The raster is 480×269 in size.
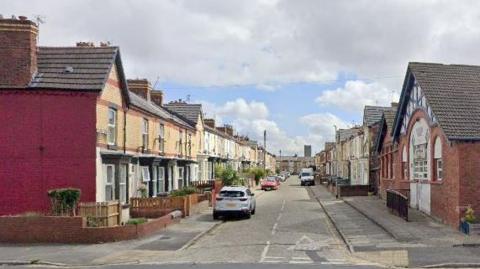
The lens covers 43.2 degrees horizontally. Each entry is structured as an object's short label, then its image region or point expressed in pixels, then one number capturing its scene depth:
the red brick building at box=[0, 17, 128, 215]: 23.33
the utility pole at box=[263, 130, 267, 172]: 108.38
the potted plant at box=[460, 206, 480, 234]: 20.97
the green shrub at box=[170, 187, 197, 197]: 32.10
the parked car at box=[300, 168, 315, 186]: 84.50
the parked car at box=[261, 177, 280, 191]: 68.31
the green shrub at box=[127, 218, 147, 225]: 22.06
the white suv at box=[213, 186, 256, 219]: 29.22
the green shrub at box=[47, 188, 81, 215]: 20.84
